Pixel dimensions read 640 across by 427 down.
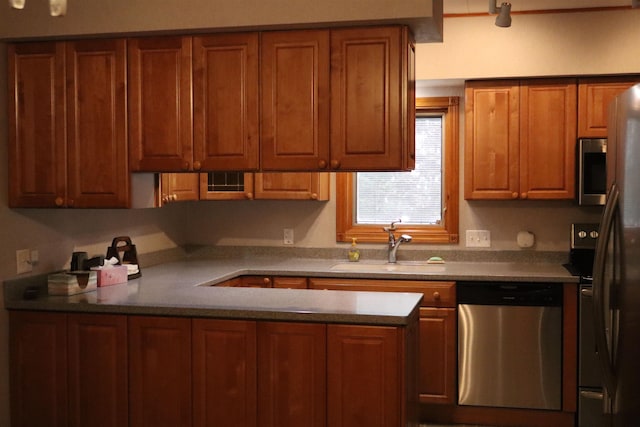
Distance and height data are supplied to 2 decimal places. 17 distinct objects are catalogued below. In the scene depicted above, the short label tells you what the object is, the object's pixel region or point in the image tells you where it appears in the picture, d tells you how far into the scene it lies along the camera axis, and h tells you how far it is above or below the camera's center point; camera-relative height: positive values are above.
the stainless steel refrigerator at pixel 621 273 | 2.46 -0.26
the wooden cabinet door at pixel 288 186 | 5.23 +0.10
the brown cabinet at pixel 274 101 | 3.43 +0.47
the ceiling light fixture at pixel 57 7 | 1.98 +0.52
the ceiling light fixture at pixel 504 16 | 3.94 +0.98
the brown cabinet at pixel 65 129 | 3.73 +0.36
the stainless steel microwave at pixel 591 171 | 4.68 +0.18
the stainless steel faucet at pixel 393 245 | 5.23 -0.31
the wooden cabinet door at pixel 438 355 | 4.66 -0.97
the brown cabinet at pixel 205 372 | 3.25 -0.78
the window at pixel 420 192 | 5.29 +0.05
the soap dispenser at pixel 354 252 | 5.36 -0.37
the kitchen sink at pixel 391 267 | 4.88 -0.45
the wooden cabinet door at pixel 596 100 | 4.72 +0.62
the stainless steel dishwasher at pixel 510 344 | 4.53 -0.88
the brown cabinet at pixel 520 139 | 4.79 +0.39
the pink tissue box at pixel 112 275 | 4.05 -0.40
